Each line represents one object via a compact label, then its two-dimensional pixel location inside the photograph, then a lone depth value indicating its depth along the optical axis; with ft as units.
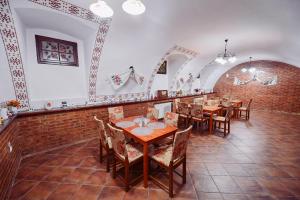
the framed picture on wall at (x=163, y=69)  18.94
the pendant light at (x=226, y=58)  14.38
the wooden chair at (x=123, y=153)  5.98
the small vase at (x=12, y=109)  8.29
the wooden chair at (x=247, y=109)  18.50
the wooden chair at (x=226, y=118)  13.00
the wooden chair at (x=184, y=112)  14.60
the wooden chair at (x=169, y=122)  8.42
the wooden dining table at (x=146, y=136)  6.35
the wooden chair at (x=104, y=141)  7.31
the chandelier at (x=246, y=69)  24.95
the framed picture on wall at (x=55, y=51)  9.98
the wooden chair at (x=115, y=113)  11.18
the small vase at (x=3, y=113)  7.37
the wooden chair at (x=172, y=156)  5.79
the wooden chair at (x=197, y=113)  13.34
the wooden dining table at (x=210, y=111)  13.43
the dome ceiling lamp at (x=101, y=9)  5.68
